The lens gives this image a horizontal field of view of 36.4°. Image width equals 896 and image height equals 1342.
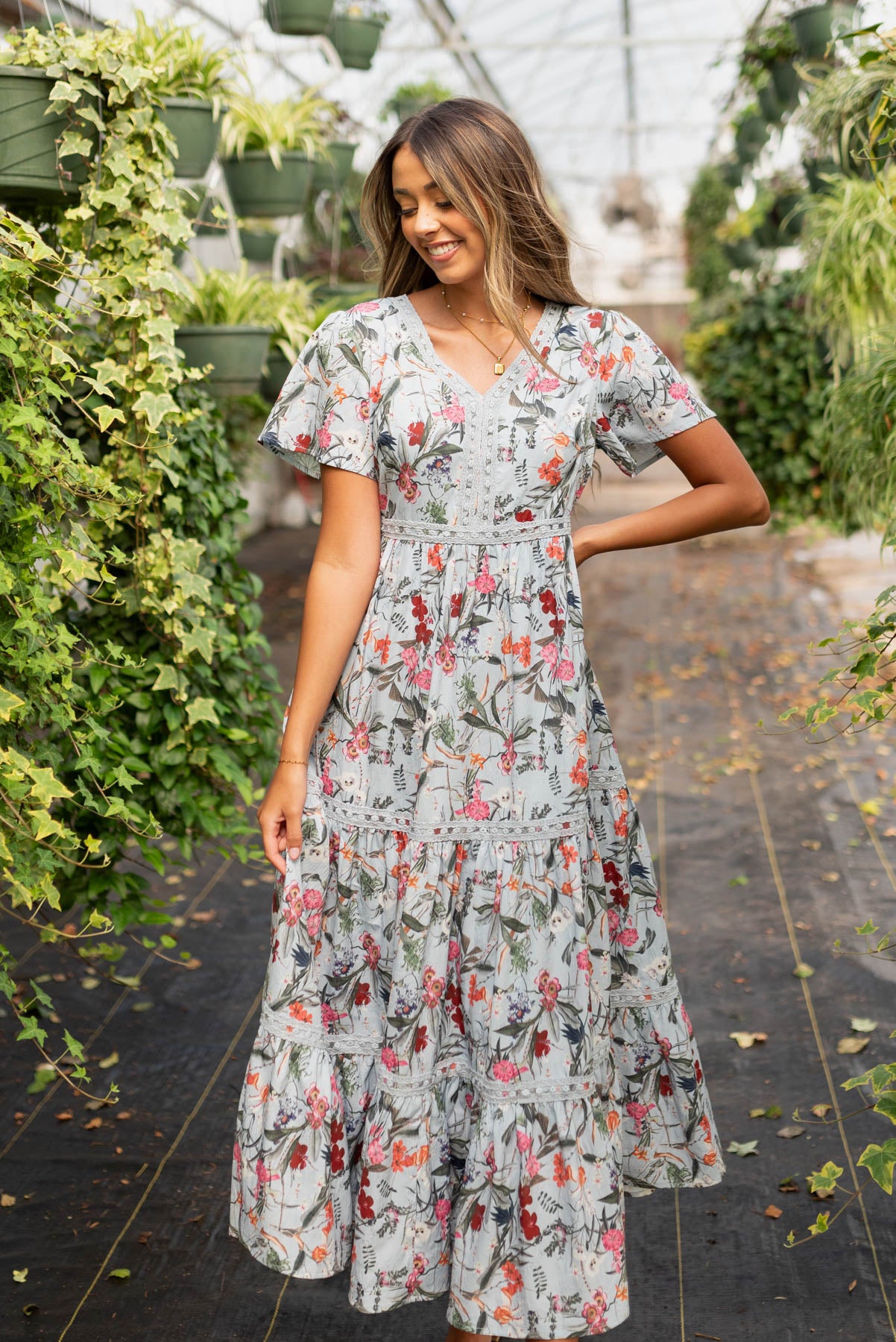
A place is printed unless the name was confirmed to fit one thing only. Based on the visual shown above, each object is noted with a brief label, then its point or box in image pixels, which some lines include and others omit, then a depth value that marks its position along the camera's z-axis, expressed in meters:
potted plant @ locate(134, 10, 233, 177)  2.88
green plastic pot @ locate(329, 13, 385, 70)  5.12
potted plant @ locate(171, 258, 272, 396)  3.33
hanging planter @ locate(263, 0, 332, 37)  4.44
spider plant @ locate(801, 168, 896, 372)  4.35
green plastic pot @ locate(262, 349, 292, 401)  4.07
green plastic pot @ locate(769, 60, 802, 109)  6.46
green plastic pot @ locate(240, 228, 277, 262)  5.05
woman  1.58
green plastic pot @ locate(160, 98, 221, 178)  2.93
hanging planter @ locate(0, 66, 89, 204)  2.14
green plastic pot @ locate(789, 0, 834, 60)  5.78
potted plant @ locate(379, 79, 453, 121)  7.31
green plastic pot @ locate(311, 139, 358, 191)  4.72
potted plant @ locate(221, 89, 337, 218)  3.94
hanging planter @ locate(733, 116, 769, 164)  7.58
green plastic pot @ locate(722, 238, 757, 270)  8.34
